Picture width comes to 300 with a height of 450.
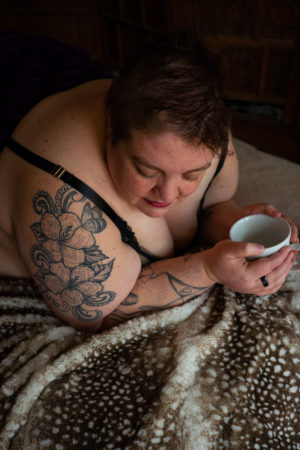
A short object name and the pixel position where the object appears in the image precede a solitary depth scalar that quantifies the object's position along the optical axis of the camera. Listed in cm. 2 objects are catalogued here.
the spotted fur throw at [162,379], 68
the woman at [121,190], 68
